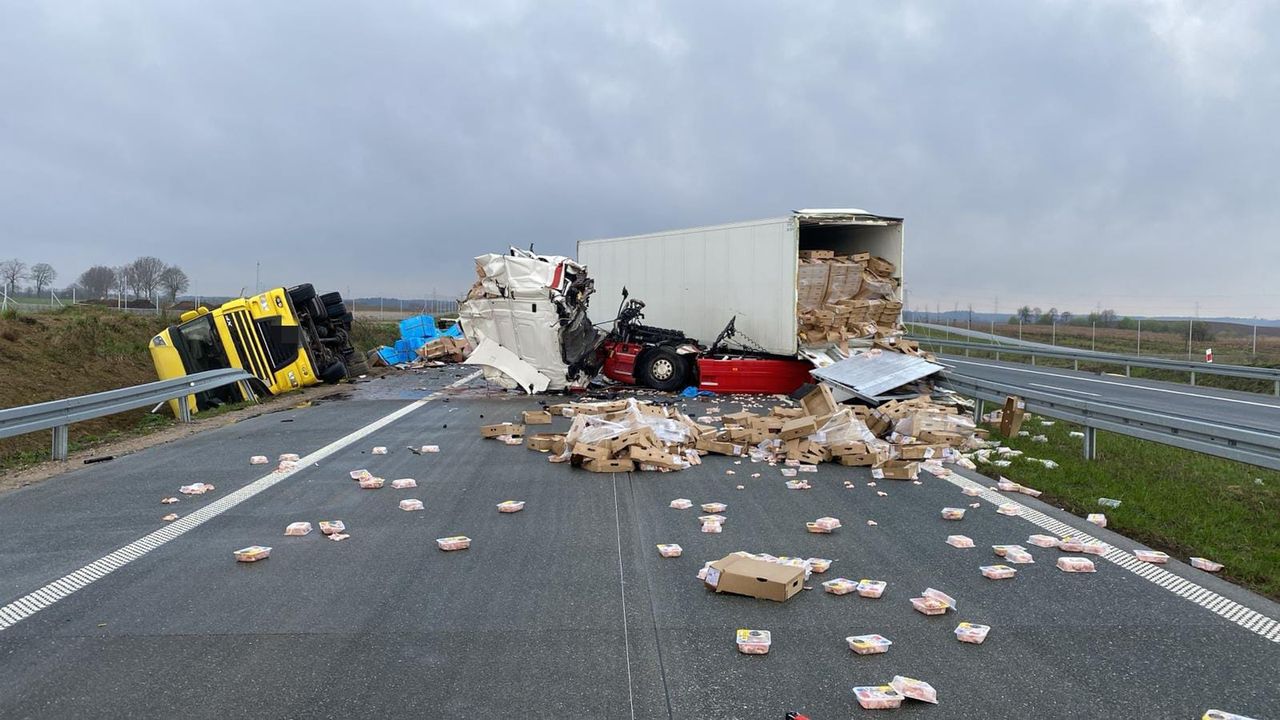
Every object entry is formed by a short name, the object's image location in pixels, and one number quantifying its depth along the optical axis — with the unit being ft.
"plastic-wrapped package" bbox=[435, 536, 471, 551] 18.81
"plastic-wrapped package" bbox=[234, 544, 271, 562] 17.81
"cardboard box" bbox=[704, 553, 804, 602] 15.43
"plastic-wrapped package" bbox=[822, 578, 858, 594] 15.96
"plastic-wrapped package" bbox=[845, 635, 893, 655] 13.06
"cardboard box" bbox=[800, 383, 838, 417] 36.68
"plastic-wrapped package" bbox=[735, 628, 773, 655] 13.06
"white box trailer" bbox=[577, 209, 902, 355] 50.08
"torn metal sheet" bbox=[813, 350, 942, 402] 40.45
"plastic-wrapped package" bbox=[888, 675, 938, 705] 11.48
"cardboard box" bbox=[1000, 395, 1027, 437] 35.96
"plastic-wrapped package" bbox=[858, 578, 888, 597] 15.76
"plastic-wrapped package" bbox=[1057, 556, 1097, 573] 17.49
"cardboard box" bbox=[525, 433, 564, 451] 32.55
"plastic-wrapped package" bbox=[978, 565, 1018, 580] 16.92
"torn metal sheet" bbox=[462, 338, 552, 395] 53.31
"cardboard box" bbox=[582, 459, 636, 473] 28.43
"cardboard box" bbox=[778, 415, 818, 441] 31.78
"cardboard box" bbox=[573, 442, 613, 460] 28.86
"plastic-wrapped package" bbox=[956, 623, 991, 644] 13.56
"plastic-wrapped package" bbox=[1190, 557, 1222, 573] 17.71
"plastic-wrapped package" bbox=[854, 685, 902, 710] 11.28
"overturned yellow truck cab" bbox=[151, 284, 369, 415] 51.26
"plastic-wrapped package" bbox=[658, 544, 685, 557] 18.42
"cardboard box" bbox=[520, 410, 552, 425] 39.39
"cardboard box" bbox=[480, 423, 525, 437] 35.96
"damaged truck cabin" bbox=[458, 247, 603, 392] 51.93
